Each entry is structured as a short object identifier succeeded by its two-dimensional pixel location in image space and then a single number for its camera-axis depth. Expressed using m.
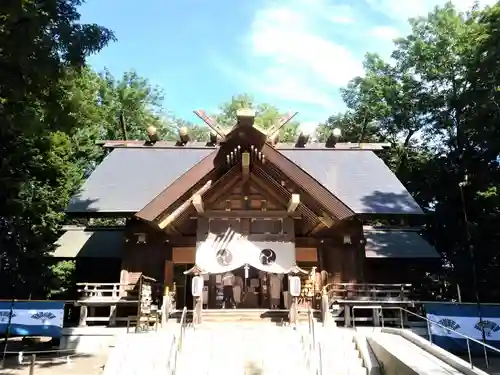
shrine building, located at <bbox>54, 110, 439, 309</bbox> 12.17
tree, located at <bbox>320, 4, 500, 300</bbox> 16.53
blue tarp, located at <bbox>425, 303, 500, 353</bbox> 9.98
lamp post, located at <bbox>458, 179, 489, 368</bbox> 16.44
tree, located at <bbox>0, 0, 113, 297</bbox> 8.65
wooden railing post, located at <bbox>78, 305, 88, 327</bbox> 12.19
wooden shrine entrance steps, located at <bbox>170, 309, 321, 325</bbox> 11.62
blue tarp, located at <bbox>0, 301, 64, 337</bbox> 10.39
